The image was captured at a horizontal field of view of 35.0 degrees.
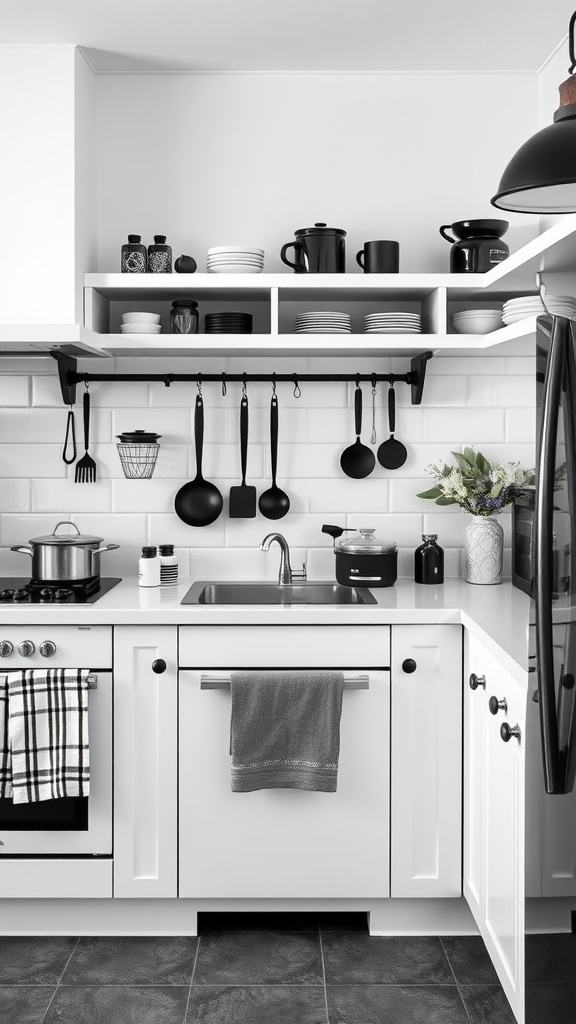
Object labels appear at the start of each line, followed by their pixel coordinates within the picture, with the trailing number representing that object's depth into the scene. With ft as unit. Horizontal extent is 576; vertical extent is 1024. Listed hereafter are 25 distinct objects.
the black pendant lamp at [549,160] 4.62
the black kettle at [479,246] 9.26
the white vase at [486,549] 9.65
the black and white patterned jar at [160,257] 9.30
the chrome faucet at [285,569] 9.80
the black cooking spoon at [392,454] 10.16
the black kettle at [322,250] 9.18
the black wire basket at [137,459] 9.86
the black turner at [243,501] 10.06
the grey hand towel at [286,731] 8.05
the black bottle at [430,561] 9.67
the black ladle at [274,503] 10.14
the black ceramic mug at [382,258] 9.28
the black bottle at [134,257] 9.29
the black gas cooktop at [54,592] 8.57
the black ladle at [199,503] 10.13
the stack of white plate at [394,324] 9.29
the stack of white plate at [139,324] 9.30
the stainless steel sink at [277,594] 9.82
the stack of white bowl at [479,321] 9.36
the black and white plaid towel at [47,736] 8.09
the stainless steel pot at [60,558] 9.10
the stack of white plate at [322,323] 9.27
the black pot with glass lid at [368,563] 9.43
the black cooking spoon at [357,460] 10.15
